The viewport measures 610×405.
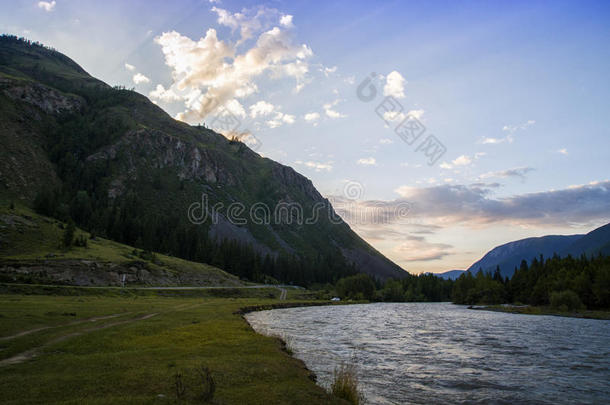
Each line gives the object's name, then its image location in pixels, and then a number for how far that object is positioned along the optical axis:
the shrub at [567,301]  100.38
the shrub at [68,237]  106.69
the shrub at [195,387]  14.33
